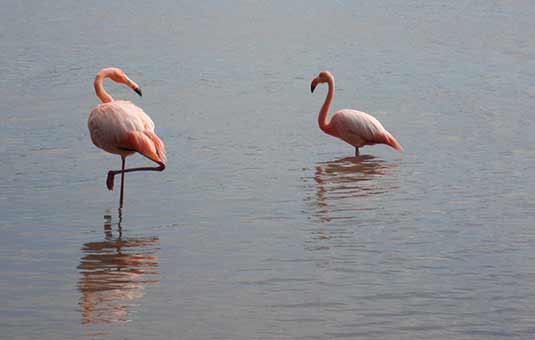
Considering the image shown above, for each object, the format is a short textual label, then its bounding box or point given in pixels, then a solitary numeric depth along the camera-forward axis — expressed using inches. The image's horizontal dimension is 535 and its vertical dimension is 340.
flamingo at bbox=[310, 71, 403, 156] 860.6
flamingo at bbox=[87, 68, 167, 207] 673.0
